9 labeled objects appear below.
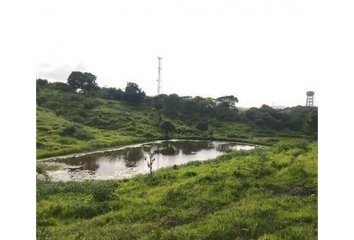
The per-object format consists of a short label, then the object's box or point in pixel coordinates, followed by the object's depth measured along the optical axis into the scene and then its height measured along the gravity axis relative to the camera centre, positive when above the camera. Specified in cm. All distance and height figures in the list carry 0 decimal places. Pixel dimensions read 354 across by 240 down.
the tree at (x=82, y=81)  9381 +1314
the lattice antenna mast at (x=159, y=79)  10375 +1581
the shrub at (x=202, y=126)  7700 -198
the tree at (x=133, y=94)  9469 +870
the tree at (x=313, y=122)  6172 -82
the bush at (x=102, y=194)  1625 -449
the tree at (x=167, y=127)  7031 -202
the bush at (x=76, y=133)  5247 -261
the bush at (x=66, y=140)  4782 -366
